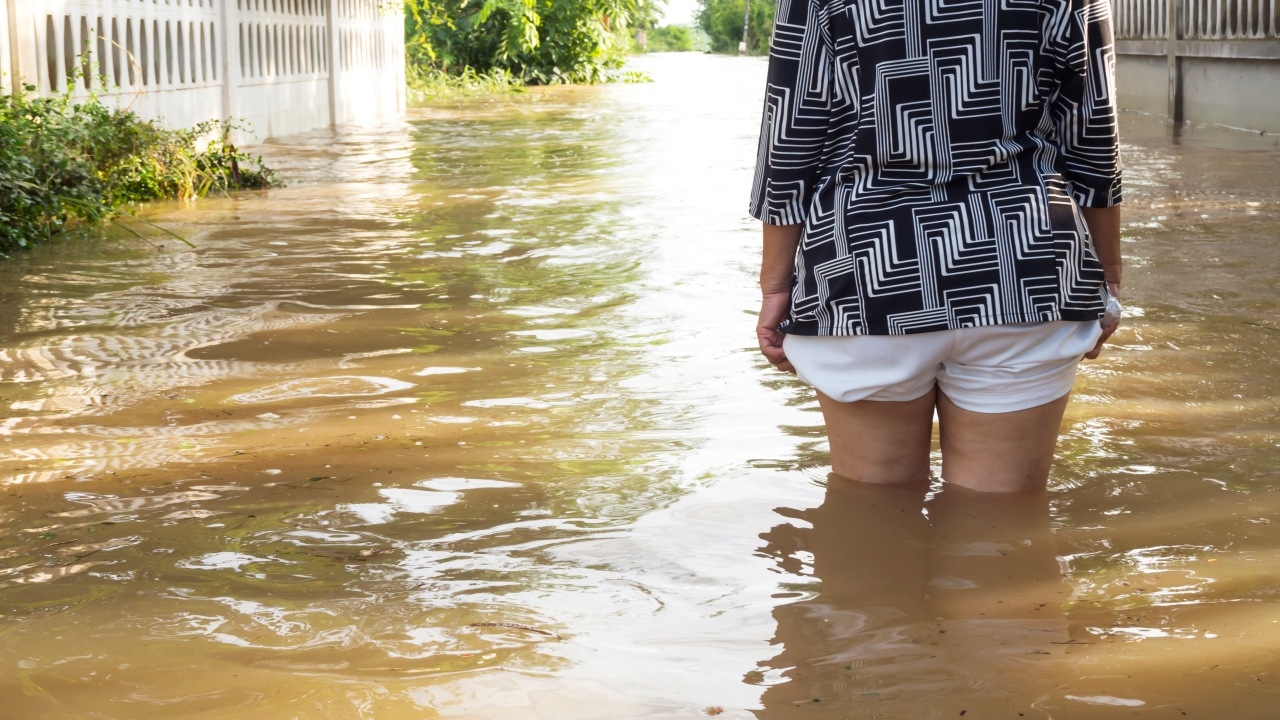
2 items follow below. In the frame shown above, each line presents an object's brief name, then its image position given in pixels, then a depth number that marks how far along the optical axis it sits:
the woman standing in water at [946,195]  2.54
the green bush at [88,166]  7.34
